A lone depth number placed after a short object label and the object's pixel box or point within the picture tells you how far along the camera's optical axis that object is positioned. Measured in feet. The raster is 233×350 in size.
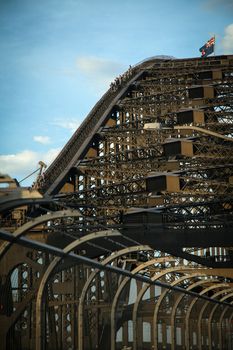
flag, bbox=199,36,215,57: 289.06
